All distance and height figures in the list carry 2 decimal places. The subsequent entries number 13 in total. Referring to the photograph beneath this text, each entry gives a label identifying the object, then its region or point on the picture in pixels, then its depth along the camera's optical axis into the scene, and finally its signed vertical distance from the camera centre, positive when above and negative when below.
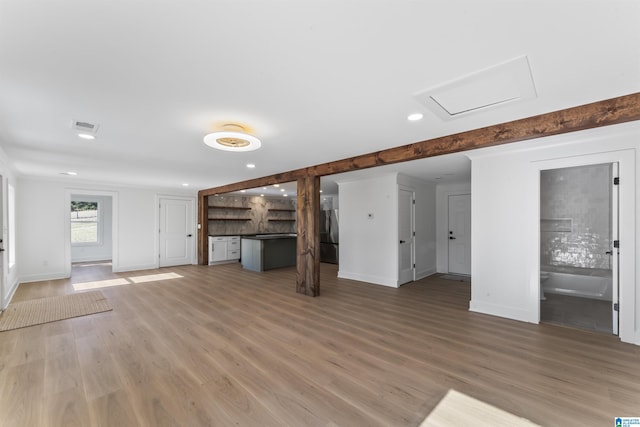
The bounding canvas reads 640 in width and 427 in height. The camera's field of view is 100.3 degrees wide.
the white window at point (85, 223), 8.80 -0.30
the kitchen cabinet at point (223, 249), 8.30 -1.13
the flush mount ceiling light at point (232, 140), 2.62 +0.76
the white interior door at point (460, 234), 6.41 -0.48
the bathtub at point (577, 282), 4.64 -1.24
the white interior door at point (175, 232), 8.00 -0.55
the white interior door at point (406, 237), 5.60 -0.51
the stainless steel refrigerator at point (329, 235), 8.80 -0.72
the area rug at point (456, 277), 5.96 -1.47
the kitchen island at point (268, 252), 7.19 -1.08
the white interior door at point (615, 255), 3.06 -0.47
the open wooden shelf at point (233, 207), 8.85 +0.23
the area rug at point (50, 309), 3.51 -1.43
